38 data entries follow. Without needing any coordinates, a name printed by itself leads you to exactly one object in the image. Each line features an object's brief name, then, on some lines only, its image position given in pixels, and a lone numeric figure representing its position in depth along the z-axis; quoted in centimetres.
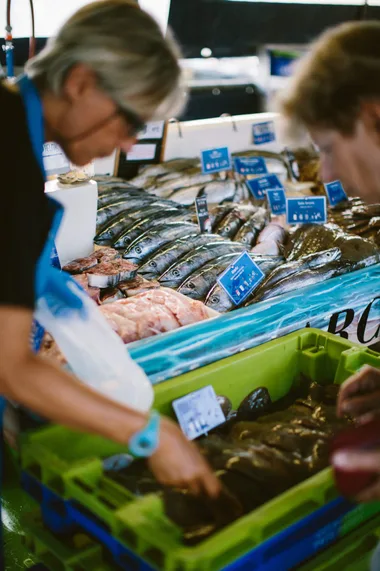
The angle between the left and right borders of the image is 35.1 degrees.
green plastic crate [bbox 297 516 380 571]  173
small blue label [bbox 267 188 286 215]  414
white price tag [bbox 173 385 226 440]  211
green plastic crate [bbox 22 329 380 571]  141
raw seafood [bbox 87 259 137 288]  288
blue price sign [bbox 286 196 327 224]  375
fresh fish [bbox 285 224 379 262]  316
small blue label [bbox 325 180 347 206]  451
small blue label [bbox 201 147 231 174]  475
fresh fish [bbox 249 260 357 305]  285
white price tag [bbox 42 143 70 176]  306
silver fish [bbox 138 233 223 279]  316
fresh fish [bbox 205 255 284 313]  281
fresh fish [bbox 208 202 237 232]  393
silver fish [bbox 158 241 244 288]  305
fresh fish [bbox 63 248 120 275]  299
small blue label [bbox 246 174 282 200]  465
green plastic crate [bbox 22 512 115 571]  166
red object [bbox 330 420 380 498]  146
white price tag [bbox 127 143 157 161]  471
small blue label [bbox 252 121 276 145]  543
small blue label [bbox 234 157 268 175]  499
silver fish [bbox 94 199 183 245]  351
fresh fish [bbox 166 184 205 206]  451
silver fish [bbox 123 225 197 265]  329
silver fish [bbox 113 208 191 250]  343
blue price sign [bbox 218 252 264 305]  281
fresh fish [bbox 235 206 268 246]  373
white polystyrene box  304
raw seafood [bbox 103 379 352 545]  165
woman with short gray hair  130
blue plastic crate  155
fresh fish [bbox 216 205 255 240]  383
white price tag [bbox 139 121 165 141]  475
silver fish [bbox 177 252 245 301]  294
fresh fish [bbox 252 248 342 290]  294
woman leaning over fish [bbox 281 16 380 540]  146
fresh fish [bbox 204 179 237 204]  451
